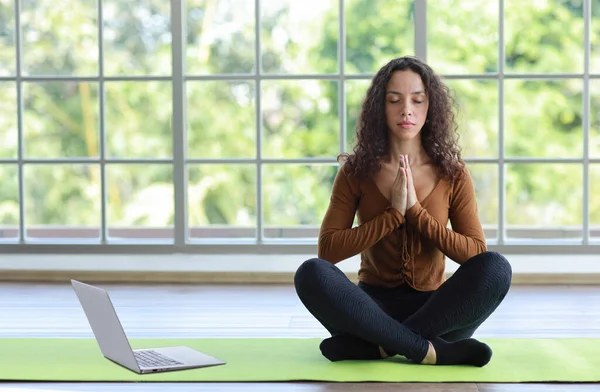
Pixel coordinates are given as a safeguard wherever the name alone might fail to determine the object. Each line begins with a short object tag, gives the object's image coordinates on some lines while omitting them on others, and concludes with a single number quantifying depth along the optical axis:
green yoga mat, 4.44
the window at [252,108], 13.09
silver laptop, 4.42
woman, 4.59
